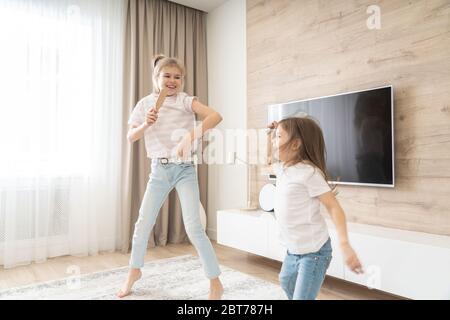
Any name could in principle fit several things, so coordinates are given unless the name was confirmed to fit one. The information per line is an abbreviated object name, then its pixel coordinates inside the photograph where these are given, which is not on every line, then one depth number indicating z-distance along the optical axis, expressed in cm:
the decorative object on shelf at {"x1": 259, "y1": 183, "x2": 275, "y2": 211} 303
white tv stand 183
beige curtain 341
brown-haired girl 125
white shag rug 213
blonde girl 192
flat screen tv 231
